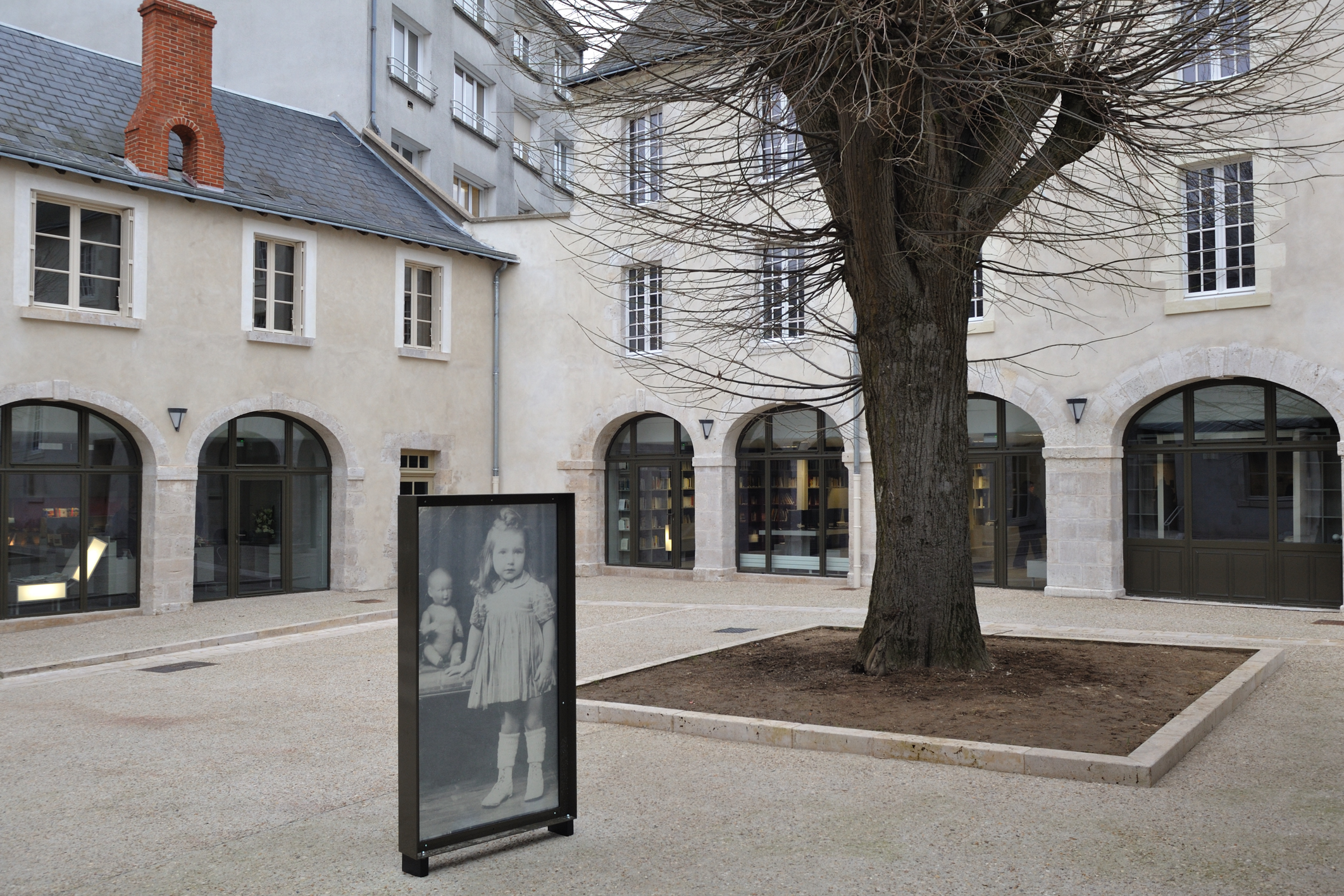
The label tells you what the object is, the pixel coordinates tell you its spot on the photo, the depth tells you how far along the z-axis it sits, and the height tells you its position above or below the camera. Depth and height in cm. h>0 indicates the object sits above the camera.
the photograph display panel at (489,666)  396 -67
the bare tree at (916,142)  652 +221
